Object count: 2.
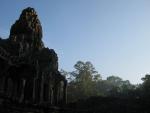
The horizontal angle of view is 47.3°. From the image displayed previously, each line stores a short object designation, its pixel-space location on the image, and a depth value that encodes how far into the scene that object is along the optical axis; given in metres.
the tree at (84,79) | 42.34
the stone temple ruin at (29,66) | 19.88
